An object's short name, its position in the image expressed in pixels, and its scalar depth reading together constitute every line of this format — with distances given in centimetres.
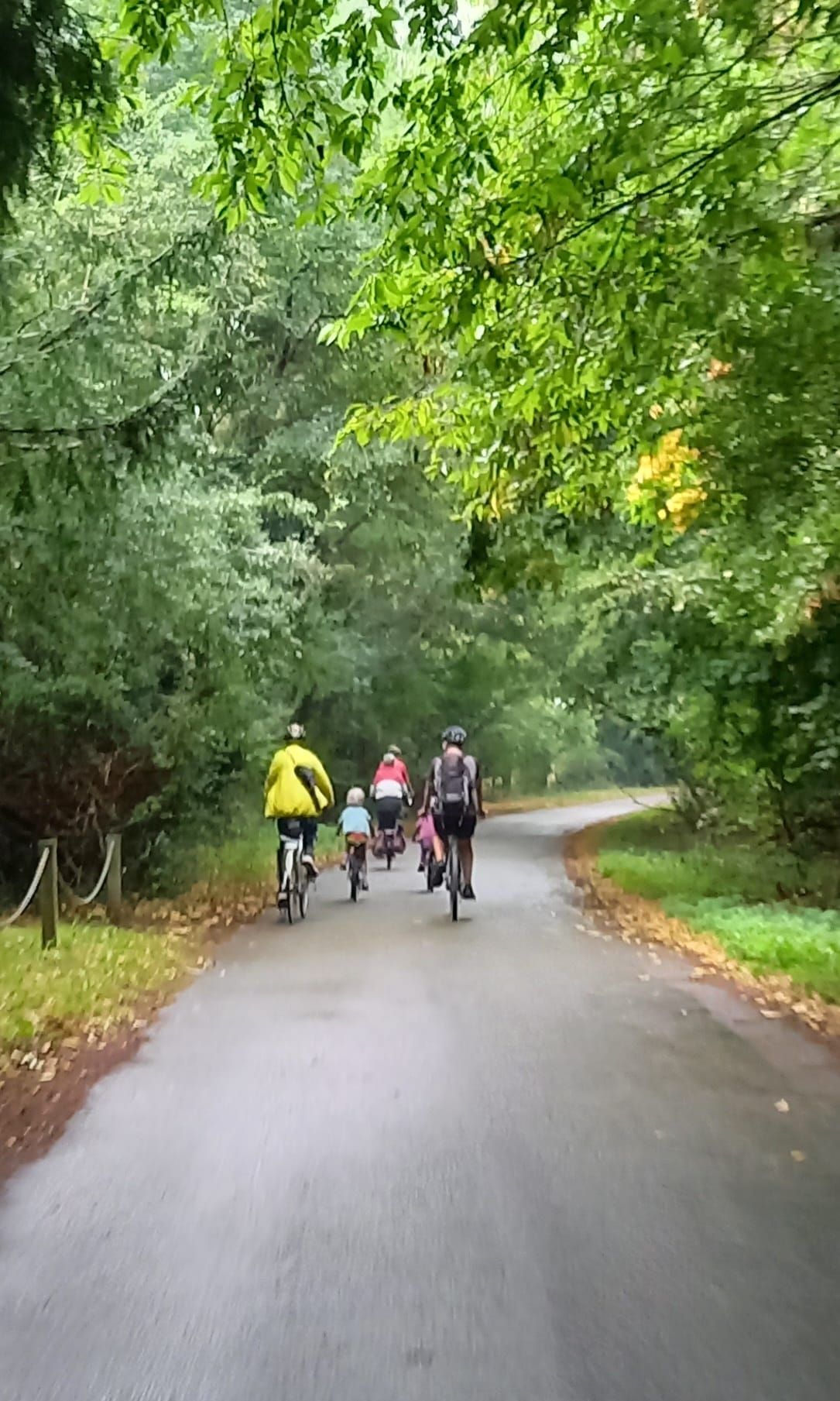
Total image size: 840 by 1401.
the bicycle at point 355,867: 1777
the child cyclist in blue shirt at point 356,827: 1812
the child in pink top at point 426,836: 1928
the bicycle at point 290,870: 1552
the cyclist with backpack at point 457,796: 1538
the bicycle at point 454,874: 1527
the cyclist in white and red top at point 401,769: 2180
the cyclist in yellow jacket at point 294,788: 1538
